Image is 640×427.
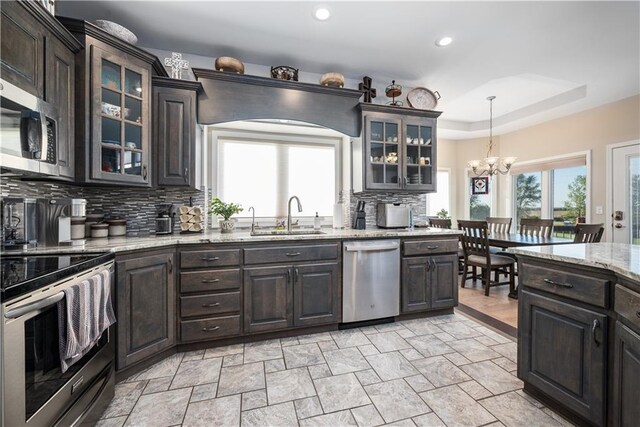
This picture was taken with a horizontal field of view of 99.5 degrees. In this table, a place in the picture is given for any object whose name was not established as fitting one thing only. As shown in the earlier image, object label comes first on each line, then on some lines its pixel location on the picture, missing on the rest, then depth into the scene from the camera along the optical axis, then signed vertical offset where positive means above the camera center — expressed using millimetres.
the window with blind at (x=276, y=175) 3150 +448
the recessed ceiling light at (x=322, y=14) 2195 +1641
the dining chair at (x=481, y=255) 3617 -599
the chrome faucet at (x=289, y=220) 2846 -89
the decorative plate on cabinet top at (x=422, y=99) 3369 +1434
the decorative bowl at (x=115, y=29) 2080 +1419
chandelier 4383 +830
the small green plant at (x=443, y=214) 5826 -35
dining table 3279 -352
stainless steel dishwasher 2592 -664
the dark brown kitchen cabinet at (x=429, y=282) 2791 -742
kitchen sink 2683 -212
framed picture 5844 +599
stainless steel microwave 1390 +442
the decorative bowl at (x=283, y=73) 2850 +1465
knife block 3213 -107
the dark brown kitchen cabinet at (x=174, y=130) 2383 +727
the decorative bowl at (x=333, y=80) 2969 +1455
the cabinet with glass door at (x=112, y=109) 1926 +781
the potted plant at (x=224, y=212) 2717 -7
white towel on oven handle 1211 -522
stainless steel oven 973 -646
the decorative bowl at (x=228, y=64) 2637 +1441
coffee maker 1683 -85
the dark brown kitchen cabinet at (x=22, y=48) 1420 +911
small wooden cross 3207 +1474
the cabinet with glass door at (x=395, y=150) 3082 +736
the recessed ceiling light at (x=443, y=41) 2574 +1653
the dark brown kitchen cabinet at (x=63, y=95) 1710 +758
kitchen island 1159 -588
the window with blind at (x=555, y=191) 4422 +387
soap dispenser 3096 -129
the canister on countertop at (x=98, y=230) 2186 -159
